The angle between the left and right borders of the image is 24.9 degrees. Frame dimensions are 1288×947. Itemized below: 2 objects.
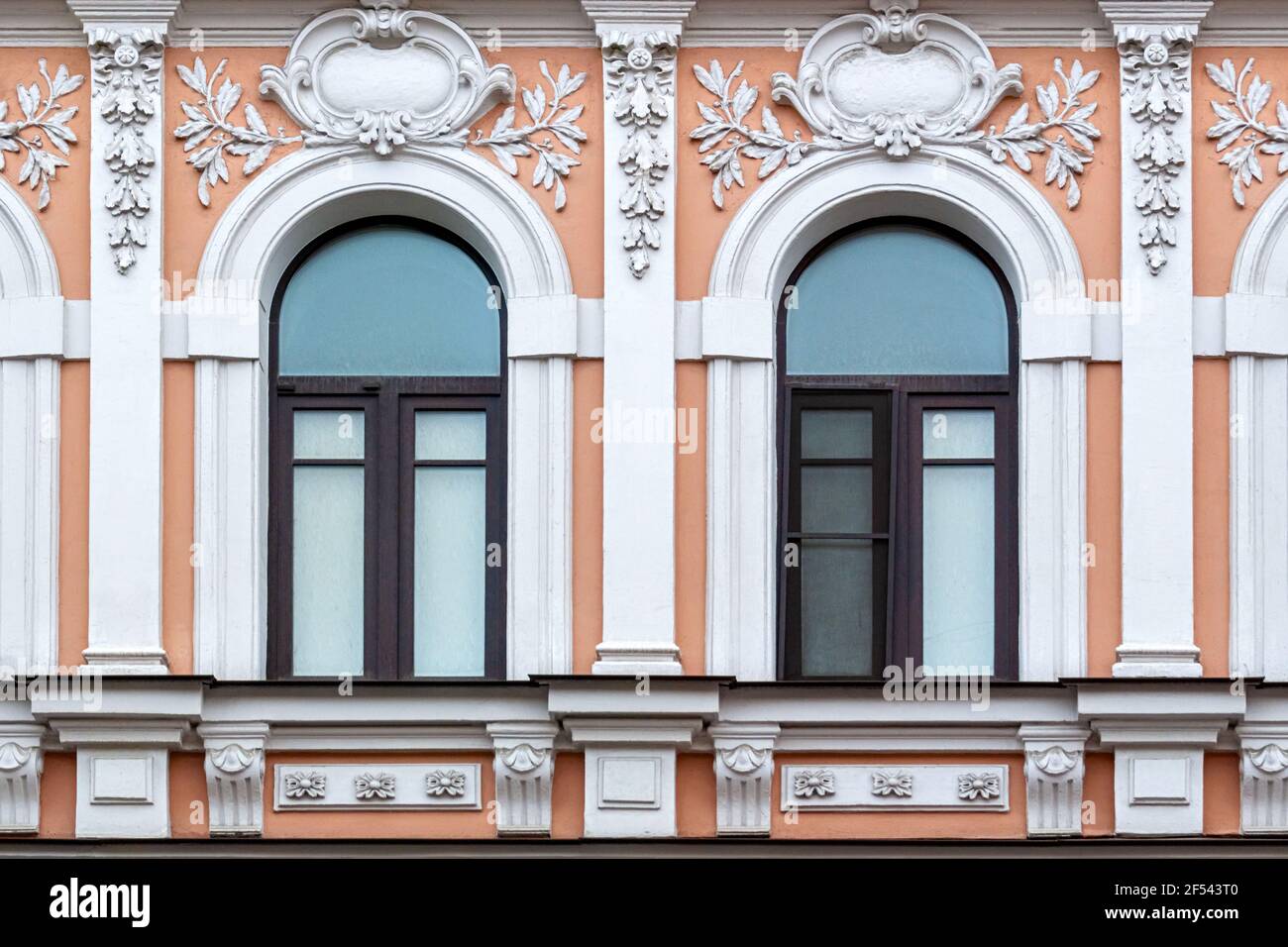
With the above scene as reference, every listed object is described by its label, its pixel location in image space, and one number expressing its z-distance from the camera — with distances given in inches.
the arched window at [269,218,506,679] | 647.1
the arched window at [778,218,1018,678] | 644.7
